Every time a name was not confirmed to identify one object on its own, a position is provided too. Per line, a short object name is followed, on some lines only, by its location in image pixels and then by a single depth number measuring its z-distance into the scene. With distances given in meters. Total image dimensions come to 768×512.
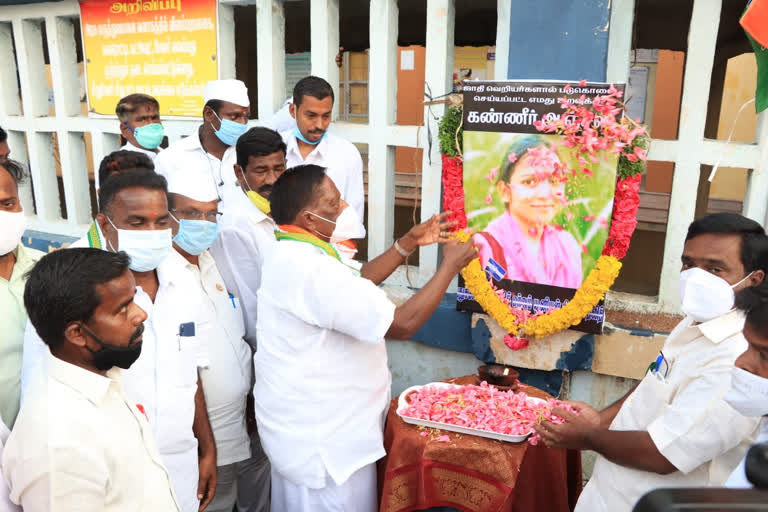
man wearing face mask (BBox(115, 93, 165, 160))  4.24
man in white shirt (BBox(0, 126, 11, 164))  3.21
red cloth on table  2.51
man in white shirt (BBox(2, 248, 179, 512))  1.49
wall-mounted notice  4.41
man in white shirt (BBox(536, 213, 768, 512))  1.73
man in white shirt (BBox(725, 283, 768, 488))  1.46
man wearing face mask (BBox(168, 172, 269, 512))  2.68
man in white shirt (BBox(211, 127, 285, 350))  3.21
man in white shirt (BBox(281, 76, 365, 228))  3.69
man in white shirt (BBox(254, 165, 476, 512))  2.25
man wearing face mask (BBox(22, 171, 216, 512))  2.31
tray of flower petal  2.62
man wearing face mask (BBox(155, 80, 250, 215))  3.65
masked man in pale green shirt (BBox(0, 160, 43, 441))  2.21
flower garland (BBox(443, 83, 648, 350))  3.01
